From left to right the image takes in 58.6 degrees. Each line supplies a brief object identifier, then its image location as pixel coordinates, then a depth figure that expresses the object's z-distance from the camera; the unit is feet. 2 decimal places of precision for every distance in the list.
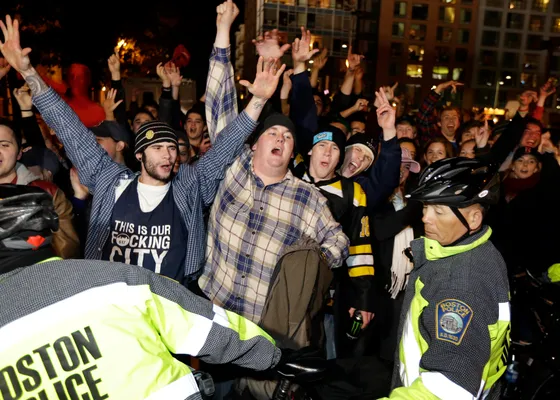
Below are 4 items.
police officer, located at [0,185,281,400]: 5.10
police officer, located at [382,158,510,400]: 6.05
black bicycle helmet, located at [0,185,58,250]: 5.62
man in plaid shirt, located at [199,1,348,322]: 11.35
